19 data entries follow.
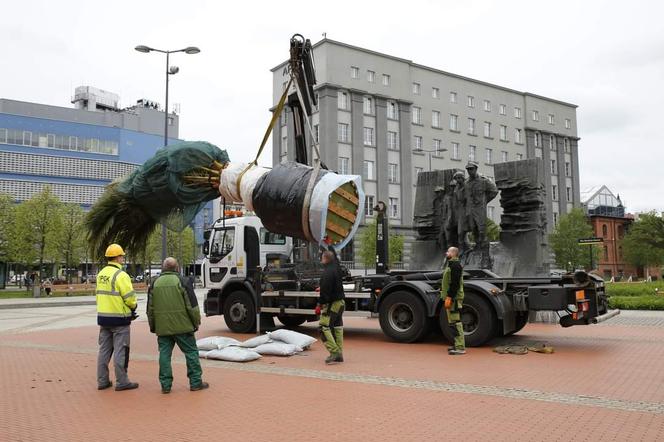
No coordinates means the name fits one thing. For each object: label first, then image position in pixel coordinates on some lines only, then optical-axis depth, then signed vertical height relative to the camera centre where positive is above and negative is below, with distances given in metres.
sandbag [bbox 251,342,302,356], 10.73 -1.44
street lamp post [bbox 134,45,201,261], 22.58 +8.10
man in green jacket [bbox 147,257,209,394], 7.71 -0.68
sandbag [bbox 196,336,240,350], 10.97 -1.36
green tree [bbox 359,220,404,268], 41.50 +1.53
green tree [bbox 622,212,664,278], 34.41 +2.11
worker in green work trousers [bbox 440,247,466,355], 10.70 -0.47
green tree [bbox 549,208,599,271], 47.81 +1.98
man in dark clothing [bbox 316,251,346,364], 9.79 -0.63
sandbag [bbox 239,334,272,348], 11.19 -1.36
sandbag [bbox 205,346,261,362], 10.14 -1.46
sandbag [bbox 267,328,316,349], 11.29 -1.31
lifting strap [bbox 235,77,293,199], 10.29 +2.26
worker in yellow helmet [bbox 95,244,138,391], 8.01 -0.67
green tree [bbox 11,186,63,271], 39.16 +2.49
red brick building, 74.12 +5.12
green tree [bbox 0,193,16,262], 39.94 +2.69
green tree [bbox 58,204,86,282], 42.62 +2.34
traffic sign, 22.73 +0.98
